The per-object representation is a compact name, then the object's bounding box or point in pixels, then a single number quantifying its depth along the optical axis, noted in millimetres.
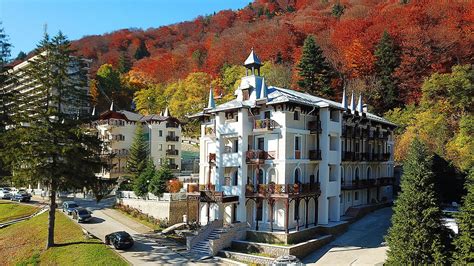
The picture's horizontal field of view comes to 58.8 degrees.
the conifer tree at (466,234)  20844
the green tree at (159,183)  40688
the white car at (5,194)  52375
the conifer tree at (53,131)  29188
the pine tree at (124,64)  112975
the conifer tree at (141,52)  134588
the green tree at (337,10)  91056
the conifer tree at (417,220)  22031
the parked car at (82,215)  38125
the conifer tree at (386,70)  60188
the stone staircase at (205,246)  30672
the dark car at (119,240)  30203
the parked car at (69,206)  41106
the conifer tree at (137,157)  49719
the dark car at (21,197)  50469
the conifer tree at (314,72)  61719
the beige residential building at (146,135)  61812
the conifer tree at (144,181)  42219
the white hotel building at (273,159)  33594
